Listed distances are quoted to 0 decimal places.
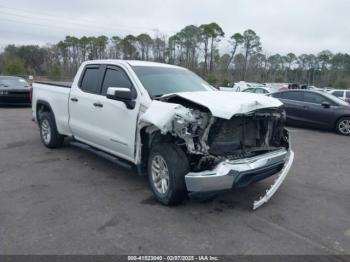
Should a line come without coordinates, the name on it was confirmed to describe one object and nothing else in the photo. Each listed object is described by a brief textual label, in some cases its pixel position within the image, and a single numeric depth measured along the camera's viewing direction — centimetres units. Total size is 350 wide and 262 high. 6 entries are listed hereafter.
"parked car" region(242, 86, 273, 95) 1793
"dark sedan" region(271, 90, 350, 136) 1080
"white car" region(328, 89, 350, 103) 1664
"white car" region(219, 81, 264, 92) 2421
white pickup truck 403
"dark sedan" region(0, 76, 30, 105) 1484
